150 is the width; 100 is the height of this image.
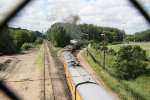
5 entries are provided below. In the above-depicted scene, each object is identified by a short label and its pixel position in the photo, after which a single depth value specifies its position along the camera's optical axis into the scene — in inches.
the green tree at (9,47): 2935.0
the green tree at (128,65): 1413.6
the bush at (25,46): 4087.1
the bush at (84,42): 4660.4
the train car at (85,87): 624.7
